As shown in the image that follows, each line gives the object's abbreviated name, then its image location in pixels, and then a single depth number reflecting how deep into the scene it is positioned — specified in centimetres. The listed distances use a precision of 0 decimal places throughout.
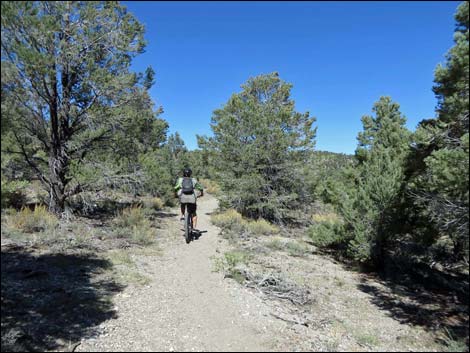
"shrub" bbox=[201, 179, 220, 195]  2754
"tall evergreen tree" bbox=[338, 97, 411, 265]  727
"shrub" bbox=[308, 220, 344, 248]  925
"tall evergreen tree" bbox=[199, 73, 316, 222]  1202
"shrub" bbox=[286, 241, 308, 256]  897
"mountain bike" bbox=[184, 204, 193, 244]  862
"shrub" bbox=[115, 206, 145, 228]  917
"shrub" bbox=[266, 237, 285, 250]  915
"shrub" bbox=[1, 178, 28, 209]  817
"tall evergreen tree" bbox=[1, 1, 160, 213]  660
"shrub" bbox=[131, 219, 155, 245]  800
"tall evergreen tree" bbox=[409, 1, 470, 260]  399
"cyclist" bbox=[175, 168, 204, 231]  868
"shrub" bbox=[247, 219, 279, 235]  1074
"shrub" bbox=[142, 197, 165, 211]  1372
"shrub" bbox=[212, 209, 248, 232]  1065
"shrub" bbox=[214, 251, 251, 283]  621
